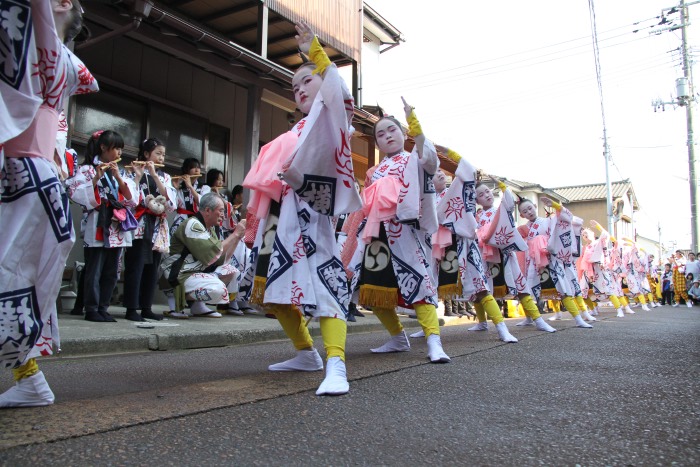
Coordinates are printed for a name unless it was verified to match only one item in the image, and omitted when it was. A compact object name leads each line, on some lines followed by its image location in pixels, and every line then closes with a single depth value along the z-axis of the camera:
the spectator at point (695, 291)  21.83
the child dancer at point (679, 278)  23.13
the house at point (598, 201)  39.94
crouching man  6.26
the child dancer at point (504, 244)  6.13
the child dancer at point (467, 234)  5.25
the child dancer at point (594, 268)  11.74
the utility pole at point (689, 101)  22.62
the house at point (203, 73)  7.19
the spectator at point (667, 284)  24.78
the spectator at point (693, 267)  21.50
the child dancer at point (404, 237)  3.83
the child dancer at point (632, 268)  15.40
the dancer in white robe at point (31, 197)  1.82
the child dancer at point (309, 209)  2.75
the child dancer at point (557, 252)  7.86
